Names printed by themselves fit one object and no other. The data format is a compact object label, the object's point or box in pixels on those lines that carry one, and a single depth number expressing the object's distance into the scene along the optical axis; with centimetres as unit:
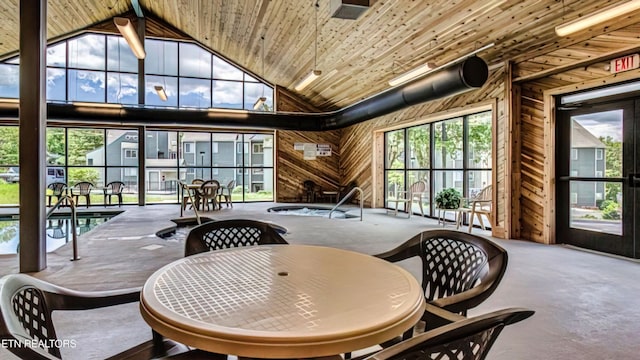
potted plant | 695
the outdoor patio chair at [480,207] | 637
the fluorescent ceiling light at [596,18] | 345
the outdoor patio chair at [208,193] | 939
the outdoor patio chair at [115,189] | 1103
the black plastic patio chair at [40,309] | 90
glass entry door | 462
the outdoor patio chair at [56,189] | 1043
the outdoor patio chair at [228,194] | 1066
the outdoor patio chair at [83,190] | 1062
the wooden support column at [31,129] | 378
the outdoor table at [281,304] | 95
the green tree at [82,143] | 1116
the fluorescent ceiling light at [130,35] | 516
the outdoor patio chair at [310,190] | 1233
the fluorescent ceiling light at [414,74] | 580
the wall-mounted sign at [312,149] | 1233
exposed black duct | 541
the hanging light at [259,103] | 1031
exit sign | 437
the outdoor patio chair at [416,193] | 855
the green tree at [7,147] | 1052
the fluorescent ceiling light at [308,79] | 660
